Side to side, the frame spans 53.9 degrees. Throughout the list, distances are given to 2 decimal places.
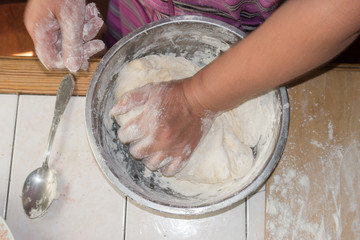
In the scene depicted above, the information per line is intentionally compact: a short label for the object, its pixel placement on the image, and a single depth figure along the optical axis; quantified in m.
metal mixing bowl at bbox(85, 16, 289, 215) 0.71
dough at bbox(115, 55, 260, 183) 0.85
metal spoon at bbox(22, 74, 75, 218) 0.89
